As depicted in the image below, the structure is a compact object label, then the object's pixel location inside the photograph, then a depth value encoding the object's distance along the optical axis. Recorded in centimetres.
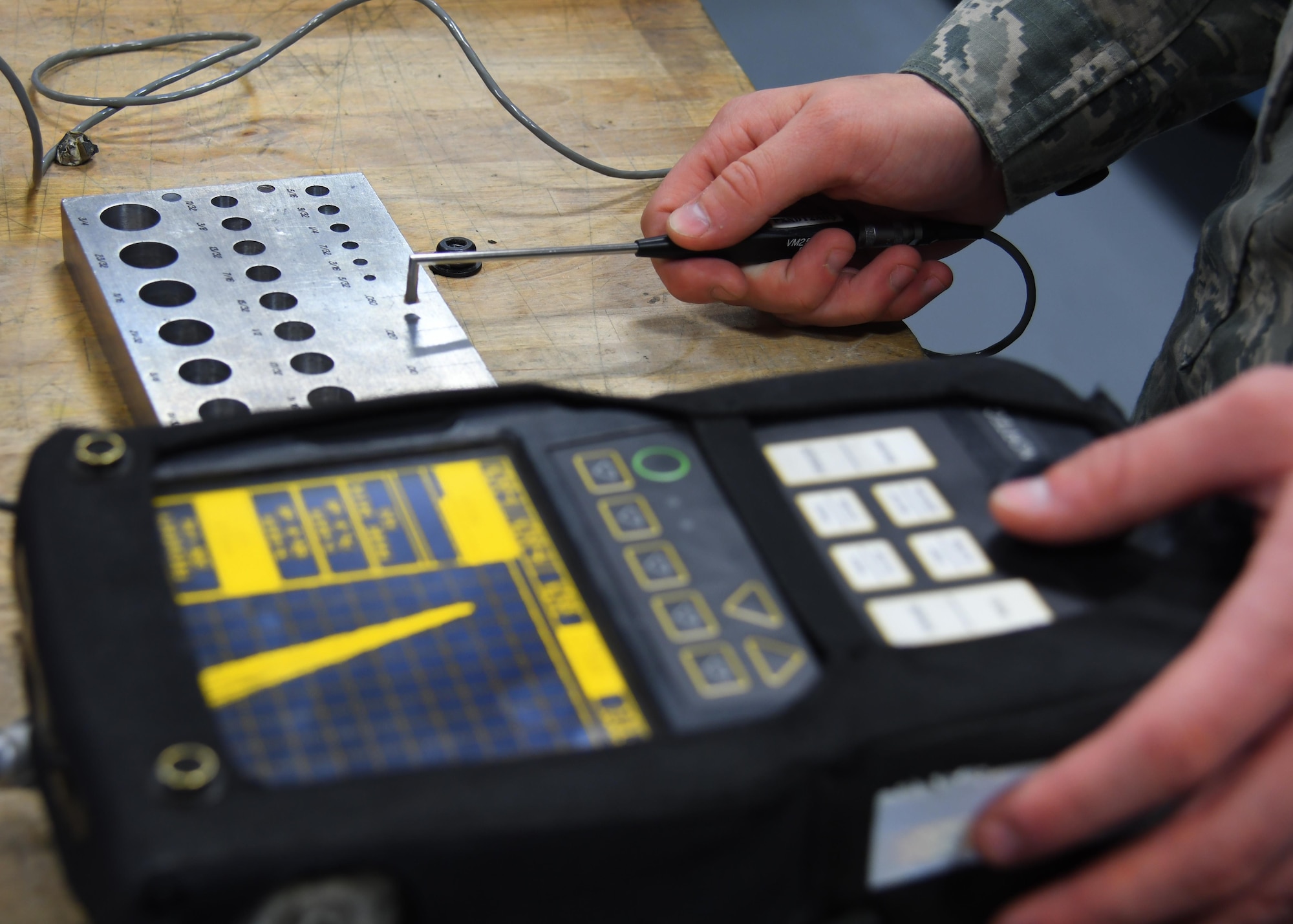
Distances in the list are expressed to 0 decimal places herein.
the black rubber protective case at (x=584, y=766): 81
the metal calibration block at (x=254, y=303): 104
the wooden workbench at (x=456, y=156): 108
